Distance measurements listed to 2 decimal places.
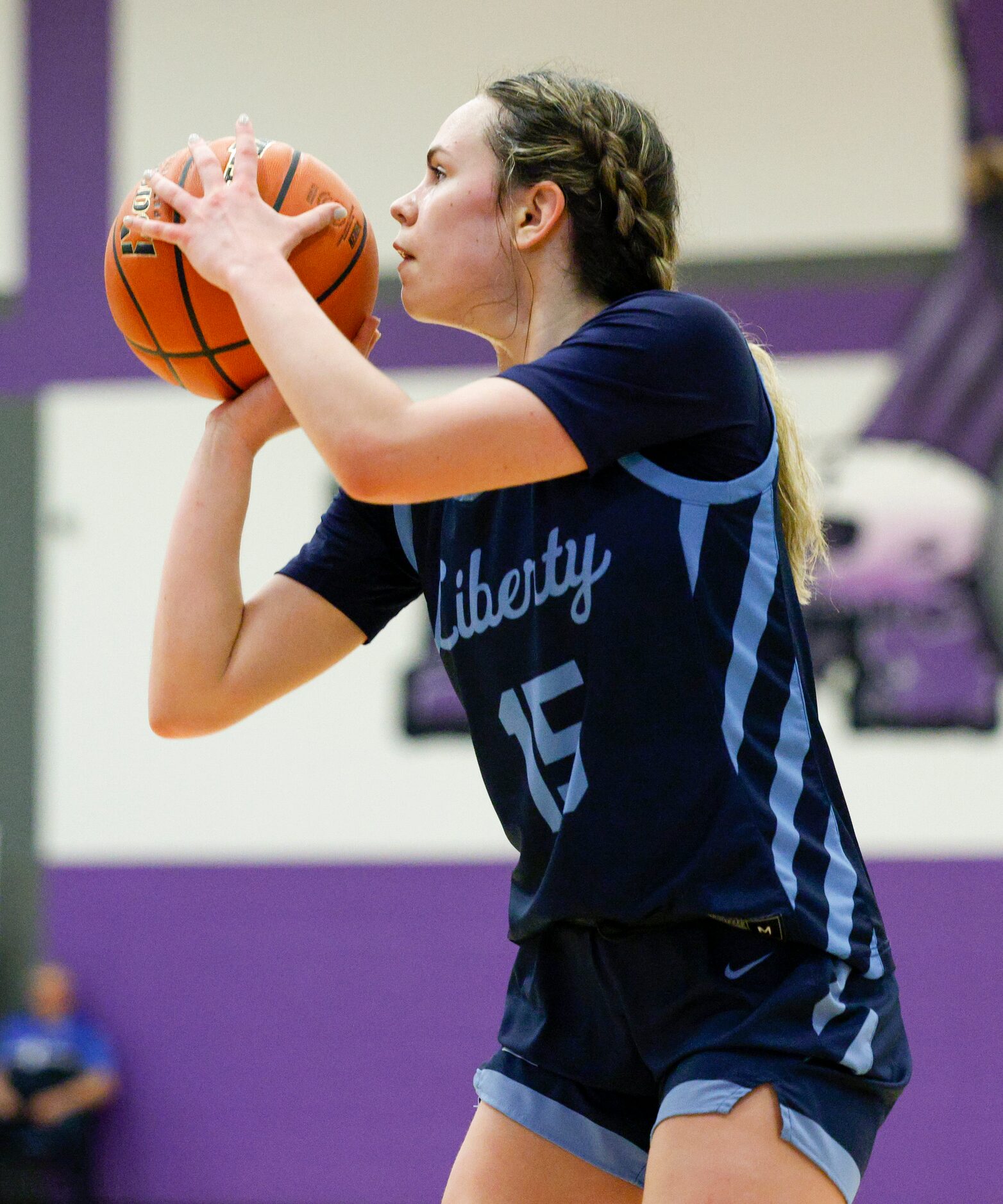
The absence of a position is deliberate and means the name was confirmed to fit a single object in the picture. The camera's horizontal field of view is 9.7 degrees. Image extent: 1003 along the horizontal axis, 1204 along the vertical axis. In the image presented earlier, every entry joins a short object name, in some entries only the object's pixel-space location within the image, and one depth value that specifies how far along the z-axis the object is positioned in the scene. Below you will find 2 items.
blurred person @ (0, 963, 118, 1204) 11.82
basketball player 4.75
